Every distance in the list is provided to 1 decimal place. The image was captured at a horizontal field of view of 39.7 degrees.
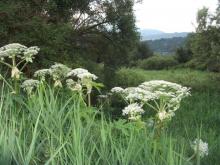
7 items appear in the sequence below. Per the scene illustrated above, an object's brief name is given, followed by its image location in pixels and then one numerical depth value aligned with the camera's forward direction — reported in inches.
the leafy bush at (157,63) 968.5
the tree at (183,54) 975.7
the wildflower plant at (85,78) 82.6
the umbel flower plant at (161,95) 76.6
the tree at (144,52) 1066.8
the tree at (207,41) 548.7
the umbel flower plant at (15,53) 86.7
